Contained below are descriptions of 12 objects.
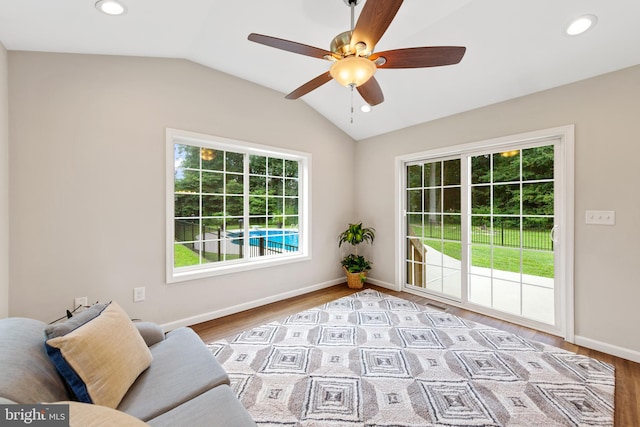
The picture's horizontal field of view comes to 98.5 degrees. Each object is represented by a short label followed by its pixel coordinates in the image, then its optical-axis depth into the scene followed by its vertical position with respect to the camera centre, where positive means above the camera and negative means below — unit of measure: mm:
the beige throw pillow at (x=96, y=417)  745 -579
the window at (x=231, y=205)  3023 +93
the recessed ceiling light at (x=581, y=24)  2019 +1427
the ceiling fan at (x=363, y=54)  1558 +971
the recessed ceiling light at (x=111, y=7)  1801 +1382
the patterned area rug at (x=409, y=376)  1706 -1229
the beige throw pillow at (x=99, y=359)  1160 -665
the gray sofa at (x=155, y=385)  1043 -839
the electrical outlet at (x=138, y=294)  2666 -794
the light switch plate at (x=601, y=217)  2410 -26
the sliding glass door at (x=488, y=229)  2887 -186
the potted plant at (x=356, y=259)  4277 -734
